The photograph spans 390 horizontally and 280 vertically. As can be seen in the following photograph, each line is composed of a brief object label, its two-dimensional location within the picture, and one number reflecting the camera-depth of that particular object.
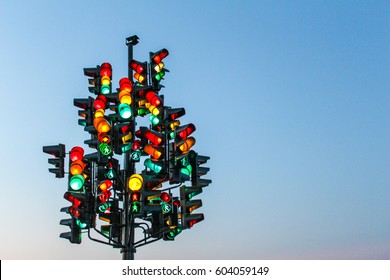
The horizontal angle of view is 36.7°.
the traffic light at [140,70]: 11.27
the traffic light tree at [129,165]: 9.52
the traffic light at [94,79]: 10.98
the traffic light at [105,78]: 10.90
